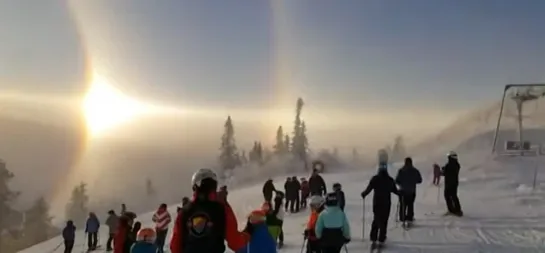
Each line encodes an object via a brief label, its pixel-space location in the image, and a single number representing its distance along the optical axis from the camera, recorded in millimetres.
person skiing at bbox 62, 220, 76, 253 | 23878
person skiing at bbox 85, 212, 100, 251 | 24625
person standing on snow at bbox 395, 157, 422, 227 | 16812
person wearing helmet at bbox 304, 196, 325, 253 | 10984
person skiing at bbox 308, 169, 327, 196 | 22719
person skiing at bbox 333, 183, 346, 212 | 15913
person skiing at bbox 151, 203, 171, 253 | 17172
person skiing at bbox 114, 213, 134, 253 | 10555
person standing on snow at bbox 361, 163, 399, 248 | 13812
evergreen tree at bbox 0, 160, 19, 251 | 52772
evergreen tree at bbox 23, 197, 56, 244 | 64912
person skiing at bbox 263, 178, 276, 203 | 24859
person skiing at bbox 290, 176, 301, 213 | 26375
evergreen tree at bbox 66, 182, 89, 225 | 96750
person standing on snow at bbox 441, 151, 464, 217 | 17891
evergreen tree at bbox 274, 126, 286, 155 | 104438
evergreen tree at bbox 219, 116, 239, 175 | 94312
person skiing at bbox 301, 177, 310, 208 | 27672
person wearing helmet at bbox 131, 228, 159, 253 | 8617
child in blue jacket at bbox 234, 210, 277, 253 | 8258
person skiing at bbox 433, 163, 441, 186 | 34000
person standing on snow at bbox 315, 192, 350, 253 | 9867
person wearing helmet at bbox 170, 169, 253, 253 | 5703
